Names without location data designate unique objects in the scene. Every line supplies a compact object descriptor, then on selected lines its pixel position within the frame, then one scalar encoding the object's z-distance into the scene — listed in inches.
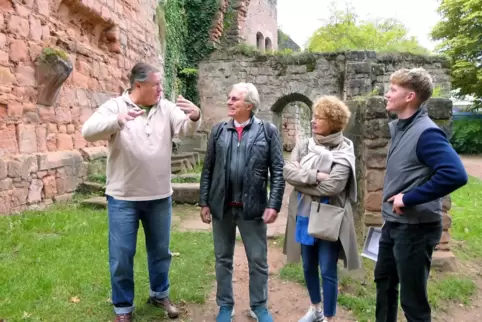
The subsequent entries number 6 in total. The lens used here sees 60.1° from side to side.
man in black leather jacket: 113.7
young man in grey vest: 92.2
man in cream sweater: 112.4
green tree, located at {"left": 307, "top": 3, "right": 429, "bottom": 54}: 983.6
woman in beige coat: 117.0
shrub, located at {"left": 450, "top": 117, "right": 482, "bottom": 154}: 888.3
